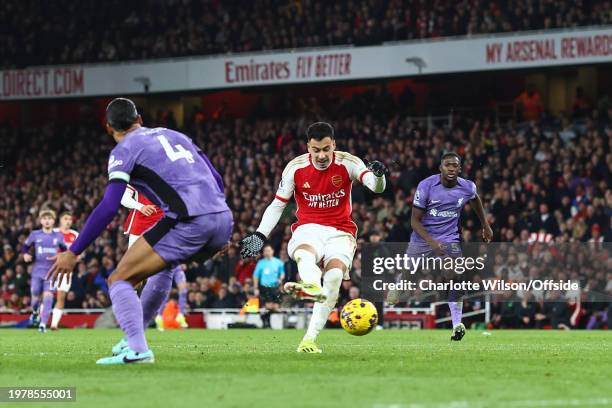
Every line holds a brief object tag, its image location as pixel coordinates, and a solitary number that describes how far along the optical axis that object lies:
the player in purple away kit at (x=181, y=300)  23.91
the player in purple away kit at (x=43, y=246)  22.69
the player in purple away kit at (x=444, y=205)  16.45
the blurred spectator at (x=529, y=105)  33.88
